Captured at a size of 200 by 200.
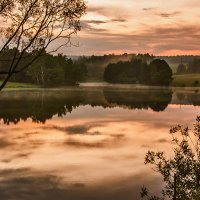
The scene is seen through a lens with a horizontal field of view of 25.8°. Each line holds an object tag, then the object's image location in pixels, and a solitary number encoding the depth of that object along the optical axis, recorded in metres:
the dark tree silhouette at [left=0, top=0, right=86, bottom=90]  22.16
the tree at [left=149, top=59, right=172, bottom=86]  171.50
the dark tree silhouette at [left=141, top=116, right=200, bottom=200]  17.41
